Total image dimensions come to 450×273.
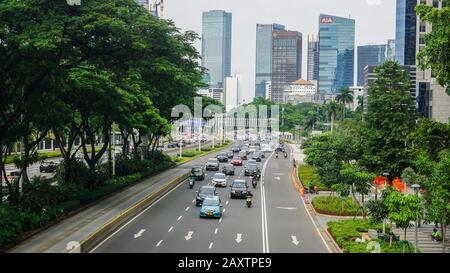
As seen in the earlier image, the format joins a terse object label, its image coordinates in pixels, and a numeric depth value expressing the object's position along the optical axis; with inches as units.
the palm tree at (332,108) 5167.3
